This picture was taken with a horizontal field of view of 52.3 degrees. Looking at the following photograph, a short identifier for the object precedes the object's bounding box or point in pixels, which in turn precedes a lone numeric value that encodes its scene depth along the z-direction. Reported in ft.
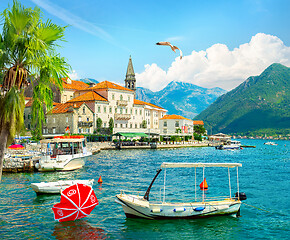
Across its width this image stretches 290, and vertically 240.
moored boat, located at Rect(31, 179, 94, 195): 79.97
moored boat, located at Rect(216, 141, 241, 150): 345.10
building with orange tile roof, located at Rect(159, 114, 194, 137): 405.59
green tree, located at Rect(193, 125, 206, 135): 502.38
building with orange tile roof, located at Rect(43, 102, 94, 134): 280.31
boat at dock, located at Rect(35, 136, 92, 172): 122.19
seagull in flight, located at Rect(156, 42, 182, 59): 56.29
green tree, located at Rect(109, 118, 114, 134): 314.14
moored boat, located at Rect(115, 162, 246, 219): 59.36
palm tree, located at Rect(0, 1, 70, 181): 23.43
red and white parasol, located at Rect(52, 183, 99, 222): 56.34
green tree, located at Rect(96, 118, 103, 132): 299.36
